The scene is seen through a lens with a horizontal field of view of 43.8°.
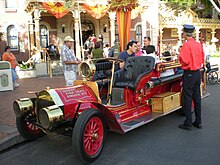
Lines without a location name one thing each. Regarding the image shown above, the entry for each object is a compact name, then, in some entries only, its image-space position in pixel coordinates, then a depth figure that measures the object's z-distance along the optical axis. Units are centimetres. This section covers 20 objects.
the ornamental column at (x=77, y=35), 1758
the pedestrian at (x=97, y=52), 881
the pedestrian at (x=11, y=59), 1053
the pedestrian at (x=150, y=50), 682
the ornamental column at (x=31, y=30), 1734
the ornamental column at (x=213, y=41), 2736
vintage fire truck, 388
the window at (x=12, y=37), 1896
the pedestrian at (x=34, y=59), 1530
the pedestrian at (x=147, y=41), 804
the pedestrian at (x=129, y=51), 613
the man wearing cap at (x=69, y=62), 635
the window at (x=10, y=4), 1862
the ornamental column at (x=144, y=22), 2057
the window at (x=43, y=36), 2015
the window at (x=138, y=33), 2331
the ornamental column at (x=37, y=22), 1641
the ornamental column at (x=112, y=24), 1892
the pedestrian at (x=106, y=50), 1450
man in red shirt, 502
